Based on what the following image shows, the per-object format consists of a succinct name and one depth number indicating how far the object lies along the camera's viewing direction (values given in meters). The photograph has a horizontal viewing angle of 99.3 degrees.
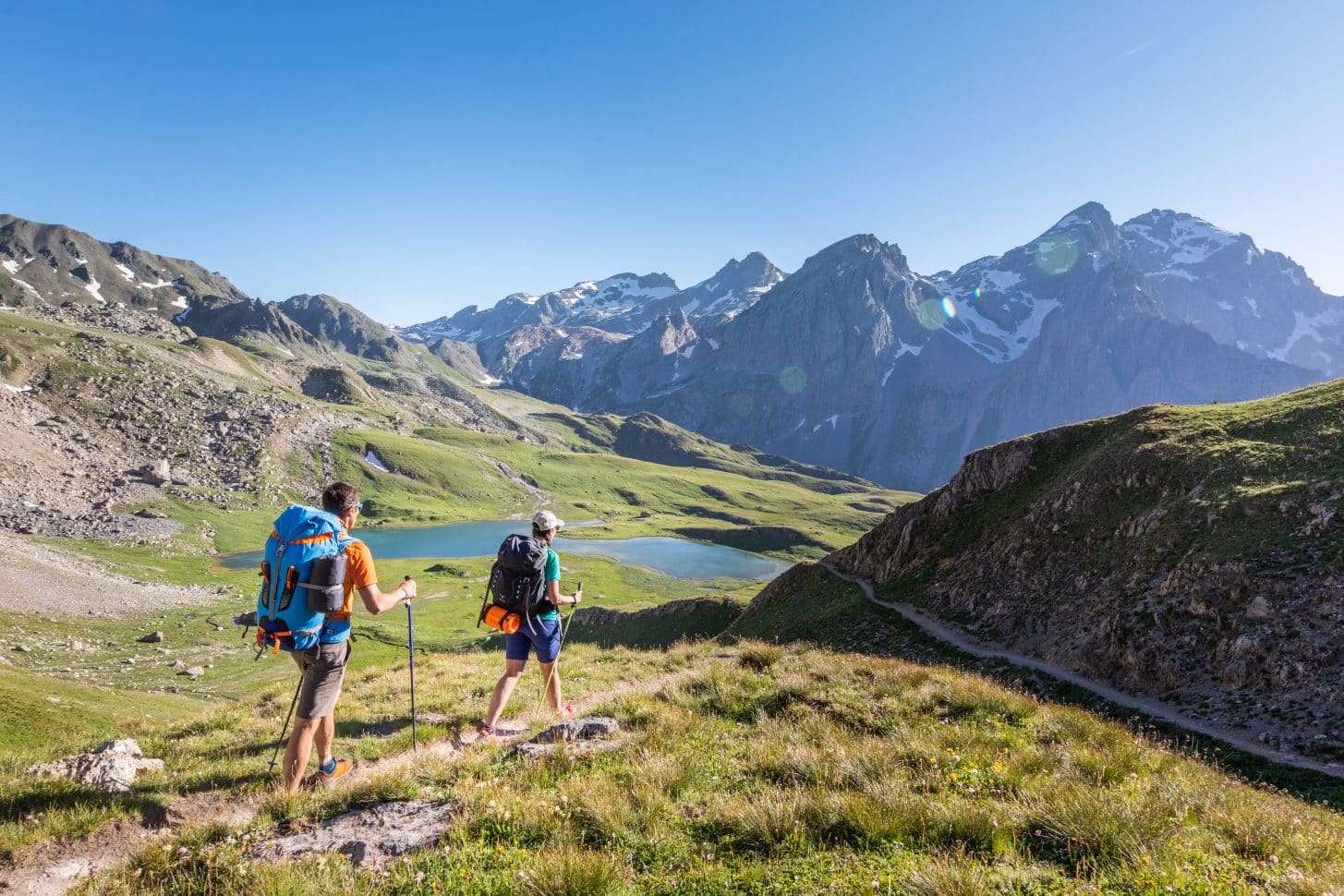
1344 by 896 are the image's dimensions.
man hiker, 8.20
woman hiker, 11.02
